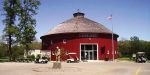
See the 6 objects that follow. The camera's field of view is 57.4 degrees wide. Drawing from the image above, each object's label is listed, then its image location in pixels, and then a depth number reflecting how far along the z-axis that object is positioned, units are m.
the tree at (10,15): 29.66
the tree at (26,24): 29.94
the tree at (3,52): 39.45
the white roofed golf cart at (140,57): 27.65
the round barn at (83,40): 31.29
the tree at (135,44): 49.61
